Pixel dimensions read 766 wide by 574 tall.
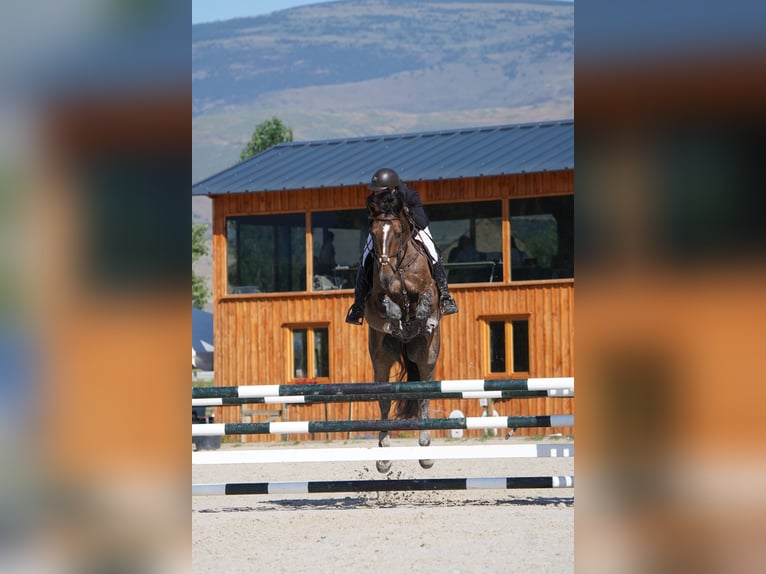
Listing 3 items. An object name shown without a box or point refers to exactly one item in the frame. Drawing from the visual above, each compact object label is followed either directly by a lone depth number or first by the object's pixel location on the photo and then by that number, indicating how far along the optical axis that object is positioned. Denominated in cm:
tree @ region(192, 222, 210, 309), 13387
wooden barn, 4600
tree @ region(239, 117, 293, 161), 15900
